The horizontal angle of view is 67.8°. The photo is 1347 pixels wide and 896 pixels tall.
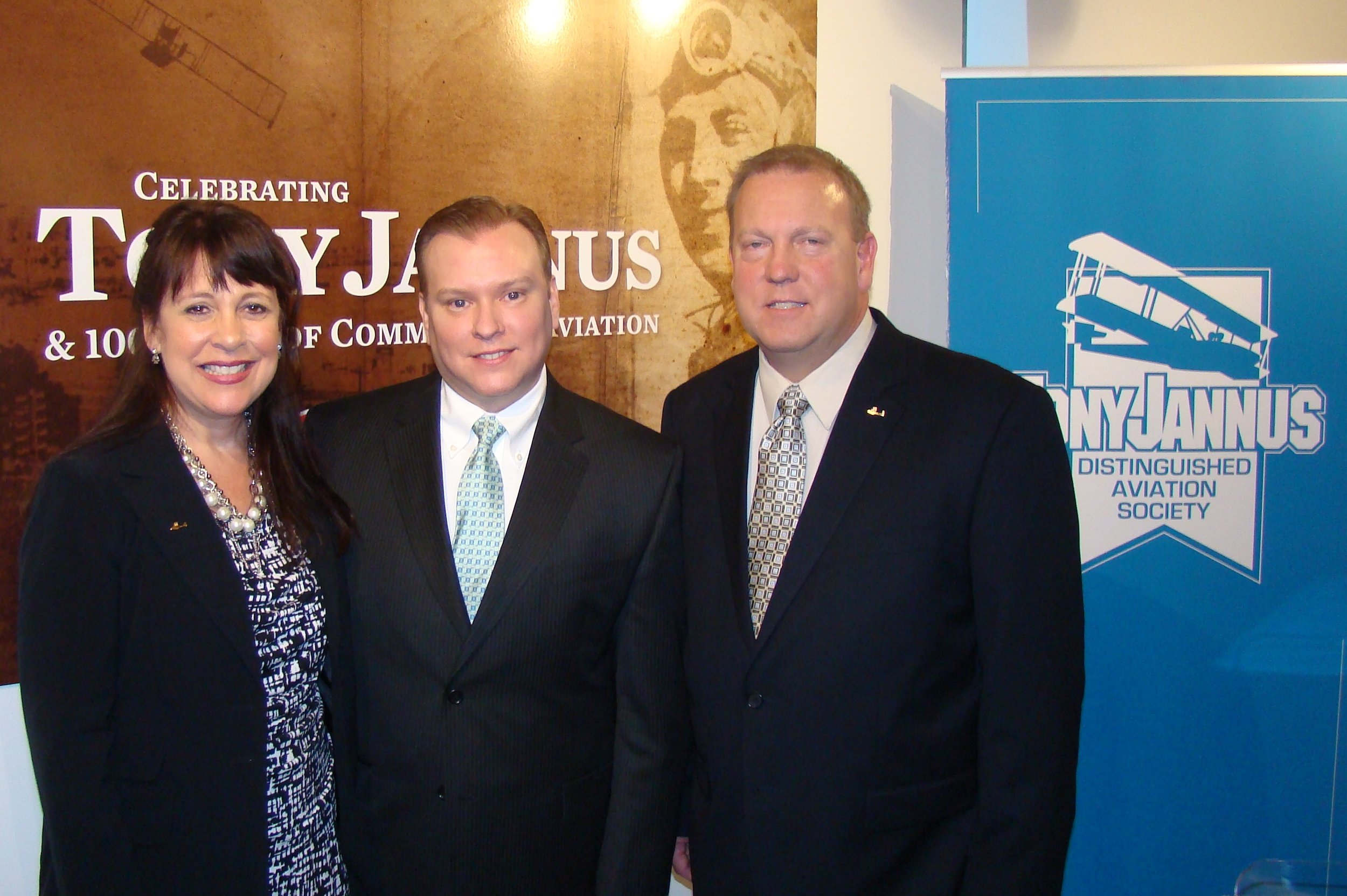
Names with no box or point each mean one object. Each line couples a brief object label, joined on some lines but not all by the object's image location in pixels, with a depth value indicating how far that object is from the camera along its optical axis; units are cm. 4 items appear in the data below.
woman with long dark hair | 161
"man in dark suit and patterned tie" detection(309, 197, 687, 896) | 183
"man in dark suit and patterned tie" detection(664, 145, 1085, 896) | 180
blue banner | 265
